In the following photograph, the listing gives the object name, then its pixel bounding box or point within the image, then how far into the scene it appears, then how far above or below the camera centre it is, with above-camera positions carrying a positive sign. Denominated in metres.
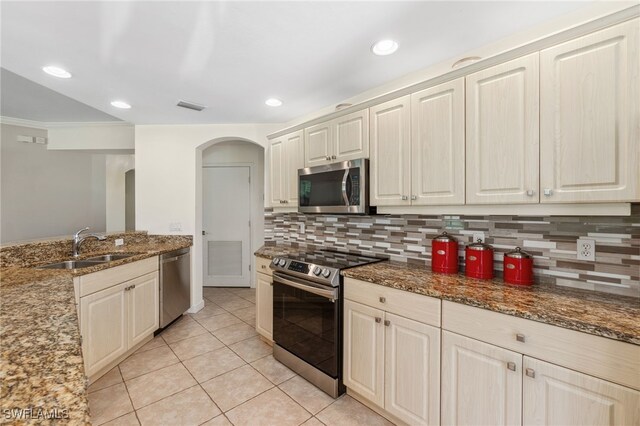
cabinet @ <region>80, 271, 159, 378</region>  2.09 -0.91
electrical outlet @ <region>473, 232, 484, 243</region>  1.90 -0.17
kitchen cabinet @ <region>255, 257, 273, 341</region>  2.65 -0.85
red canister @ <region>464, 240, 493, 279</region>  1.73 -0.31
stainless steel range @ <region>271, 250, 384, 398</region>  1.98 -0.79
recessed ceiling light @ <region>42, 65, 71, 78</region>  2.05 +1.05
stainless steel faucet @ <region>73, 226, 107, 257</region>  2.62 -0.28
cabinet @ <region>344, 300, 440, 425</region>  1.53 -0.91
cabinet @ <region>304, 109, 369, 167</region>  2.24 +0.61
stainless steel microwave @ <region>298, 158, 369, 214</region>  2.20 +0.20
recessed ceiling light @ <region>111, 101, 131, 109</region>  2.75 +1.06
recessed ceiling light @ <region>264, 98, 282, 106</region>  2.70 +1.06
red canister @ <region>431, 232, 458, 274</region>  1.89 -0.30
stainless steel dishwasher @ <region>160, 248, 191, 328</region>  2.98 -0.82
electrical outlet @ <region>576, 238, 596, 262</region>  1.50 -0.20
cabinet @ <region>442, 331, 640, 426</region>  1.05 -0.76
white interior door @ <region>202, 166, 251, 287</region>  4.61 -0.24
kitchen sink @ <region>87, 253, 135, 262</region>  2.77 -0.45
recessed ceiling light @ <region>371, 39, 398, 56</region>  1.78 +1.06
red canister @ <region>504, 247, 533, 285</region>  1.59 -0.33
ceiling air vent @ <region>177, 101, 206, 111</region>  2.77 +1.06
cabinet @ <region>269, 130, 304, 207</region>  2.84 +0.47
